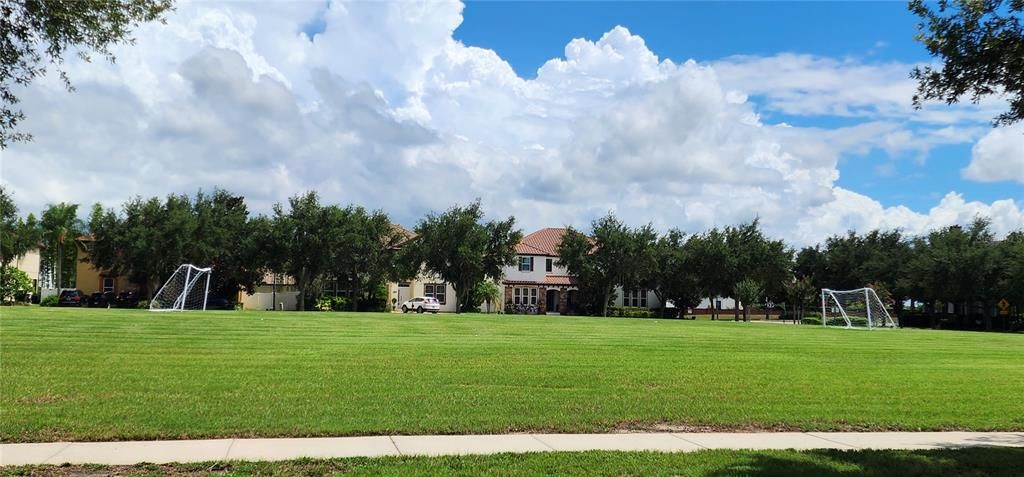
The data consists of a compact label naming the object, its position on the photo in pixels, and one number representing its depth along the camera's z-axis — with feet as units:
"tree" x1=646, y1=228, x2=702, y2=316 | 224.33
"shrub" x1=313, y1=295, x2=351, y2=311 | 206.90
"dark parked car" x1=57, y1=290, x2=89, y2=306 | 192.59
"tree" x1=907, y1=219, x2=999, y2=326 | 195.21
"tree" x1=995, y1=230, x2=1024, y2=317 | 181.98
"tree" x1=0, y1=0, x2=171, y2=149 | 27.58
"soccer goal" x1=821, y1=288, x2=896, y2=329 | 154.71
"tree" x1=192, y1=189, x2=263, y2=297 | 191.52
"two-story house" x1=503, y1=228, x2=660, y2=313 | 255.09
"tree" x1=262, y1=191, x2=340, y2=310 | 192.24
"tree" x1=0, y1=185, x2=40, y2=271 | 184.44
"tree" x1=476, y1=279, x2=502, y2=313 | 224.53
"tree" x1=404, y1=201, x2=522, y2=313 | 203.82
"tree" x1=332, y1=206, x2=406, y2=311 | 193.88
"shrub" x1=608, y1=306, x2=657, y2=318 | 230.03
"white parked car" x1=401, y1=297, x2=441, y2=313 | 201.05
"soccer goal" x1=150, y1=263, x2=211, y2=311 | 143.33
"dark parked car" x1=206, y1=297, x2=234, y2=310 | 189.16
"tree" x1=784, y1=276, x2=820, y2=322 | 223.92
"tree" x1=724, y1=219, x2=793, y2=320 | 221.87
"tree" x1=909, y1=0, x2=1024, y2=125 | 26.86
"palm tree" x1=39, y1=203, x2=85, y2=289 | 222.07
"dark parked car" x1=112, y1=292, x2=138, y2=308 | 192.54
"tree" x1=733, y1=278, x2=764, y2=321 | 208.85
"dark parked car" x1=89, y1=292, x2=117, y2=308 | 194.70
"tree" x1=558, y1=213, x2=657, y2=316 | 217.15
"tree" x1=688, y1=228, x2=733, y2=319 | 220.64
